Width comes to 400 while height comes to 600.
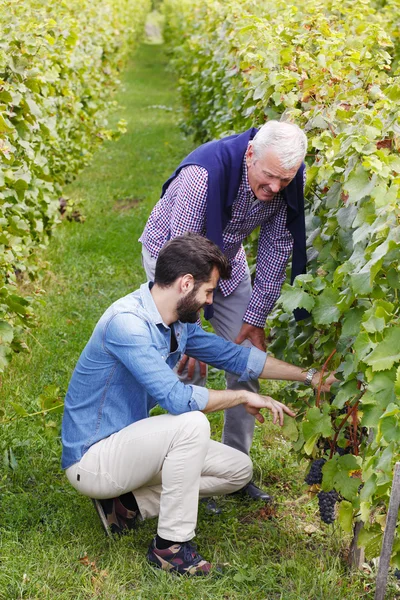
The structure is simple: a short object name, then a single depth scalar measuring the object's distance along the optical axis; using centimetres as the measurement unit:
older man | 353
